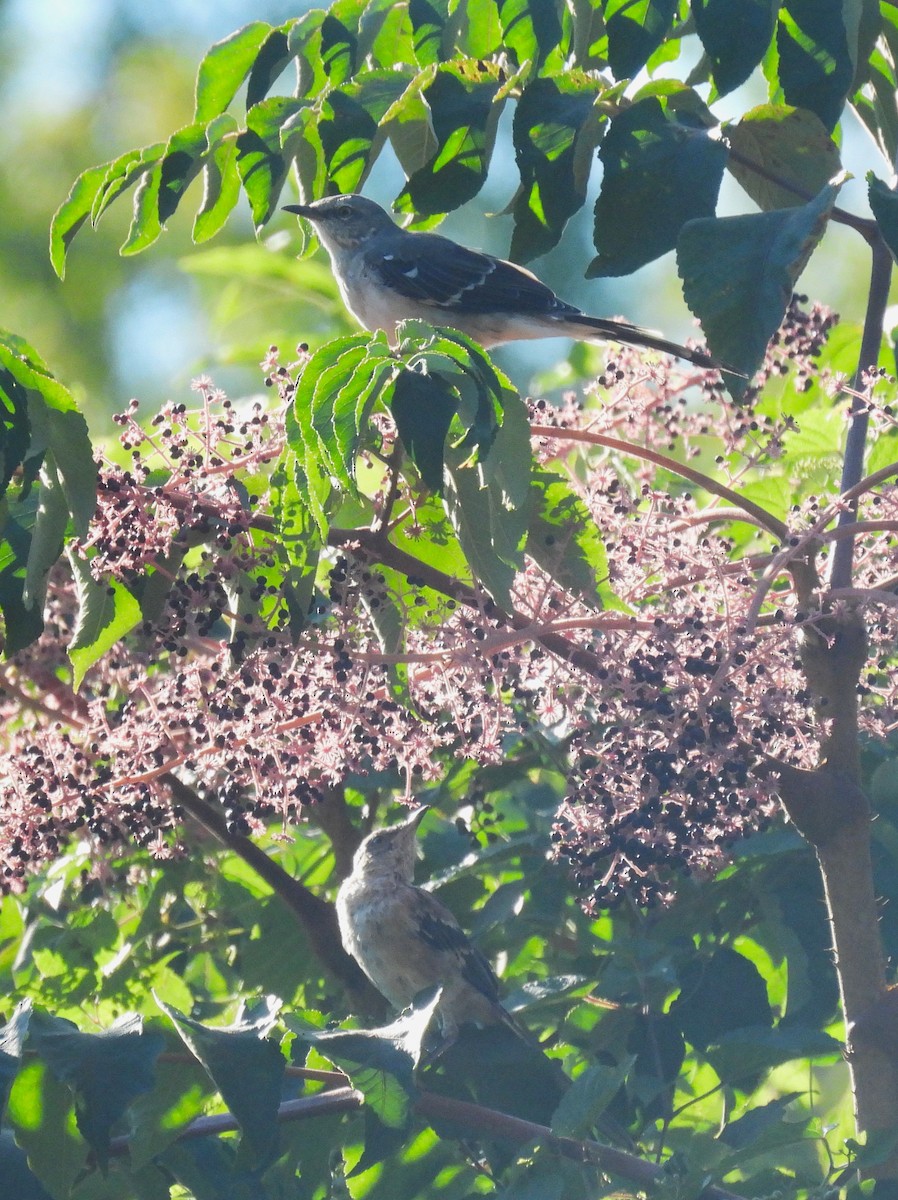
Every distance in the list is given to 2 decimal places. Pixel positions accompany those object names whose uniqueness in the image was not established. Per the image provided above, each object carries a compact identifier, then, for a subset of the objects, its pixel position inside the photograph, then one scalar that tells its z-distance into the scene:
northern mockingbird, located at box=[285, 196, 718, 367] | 7.17
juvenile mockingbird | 6.31
